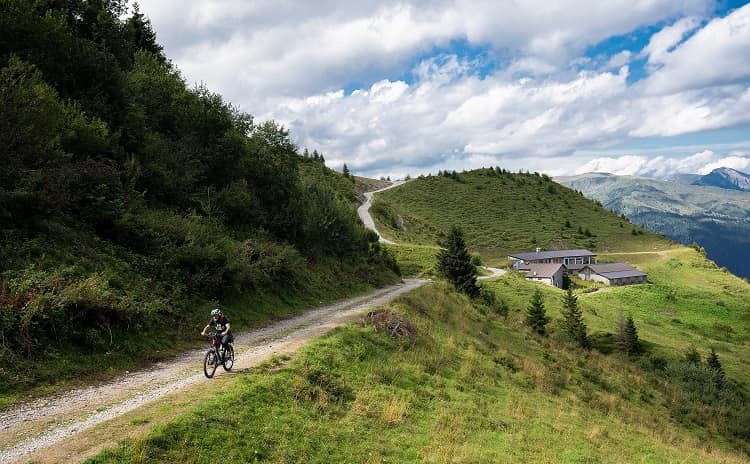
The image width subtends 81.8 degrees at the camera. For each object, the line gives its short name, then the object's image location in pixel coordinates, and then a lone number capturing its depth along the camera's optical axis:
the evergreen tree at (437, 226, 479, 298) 47.63
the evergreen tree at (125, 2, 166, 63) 46.44
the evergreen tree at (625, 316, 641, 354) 47.60
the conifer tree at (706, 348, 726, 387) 39.97
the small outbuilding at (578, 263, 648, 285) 90.12
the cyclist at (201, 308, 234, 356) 13.98
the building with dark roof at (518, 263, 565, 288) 91.06
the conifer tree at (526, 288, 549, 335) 46.79
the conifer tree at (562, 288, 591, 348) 45.81
